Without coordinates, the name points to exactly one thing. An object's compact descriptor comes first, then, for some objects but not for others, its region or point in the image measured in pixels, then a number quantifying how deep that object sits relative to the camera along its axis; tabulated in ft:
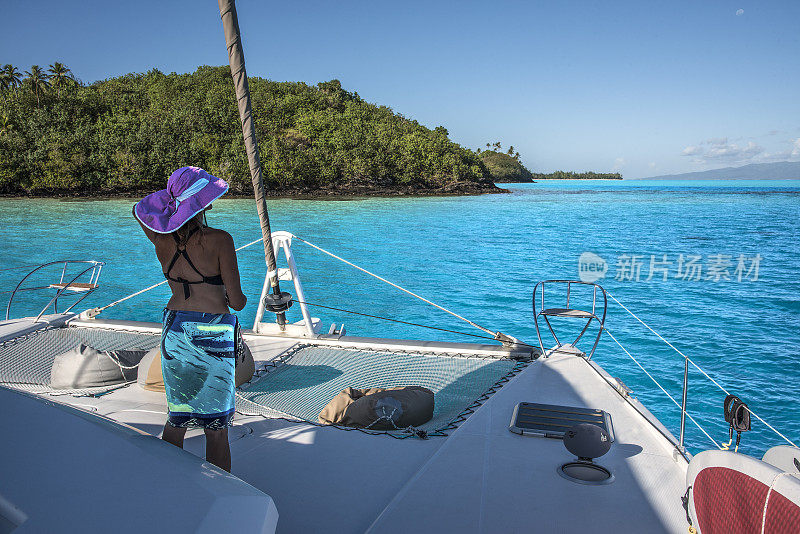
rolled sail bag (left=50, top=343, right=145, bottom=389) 12.66
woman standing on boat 6.45
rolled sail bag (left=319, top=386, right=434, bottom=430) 10.48
